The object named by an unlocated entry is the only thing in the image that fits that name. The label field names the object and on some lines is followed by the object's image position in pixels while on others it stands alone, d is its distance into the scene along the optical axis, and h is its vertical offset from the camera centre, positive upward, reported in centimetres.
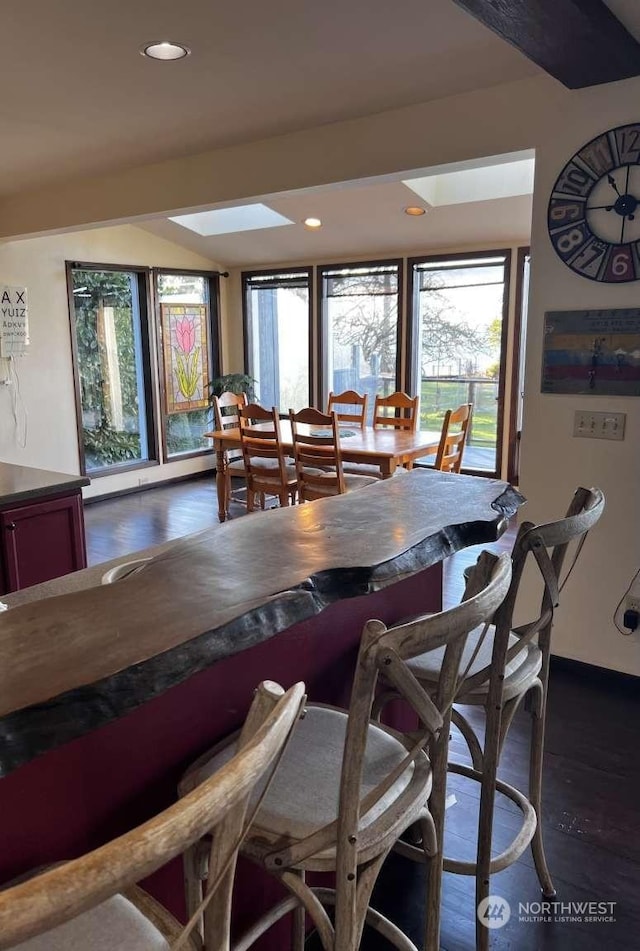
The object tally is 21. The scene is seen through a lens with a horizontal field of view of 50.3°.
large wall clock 258 +57
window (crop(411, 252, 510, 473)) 594 +16
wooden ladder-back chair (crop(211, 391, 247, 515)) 523 -54
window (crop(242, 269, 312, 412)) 696 +25
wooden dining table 434 -58
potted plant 688 -23
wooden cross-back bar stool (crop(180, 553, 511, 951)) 93 -70
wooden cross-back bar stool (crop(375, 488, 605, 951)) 138 -73
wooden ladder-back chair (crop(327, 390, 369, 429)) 573 -36
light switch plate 271 -27
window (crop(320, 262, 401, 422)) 646 +31
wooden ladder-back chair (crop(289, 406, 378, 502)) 443 -65
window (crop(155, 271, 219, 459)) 663 +6
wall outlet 275 -98
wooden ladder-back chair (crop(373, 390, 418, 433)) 547 -41
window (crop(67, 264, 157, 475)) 599 -4
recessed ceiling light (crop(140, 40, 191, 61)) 245 +112
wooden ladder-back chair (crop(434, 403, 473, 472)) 441 -54
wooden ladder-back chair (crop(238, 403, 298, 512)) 481 -72
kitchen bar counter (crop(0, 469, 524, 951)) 89 -41
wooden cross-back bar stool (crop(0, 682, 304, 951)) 47 -37
